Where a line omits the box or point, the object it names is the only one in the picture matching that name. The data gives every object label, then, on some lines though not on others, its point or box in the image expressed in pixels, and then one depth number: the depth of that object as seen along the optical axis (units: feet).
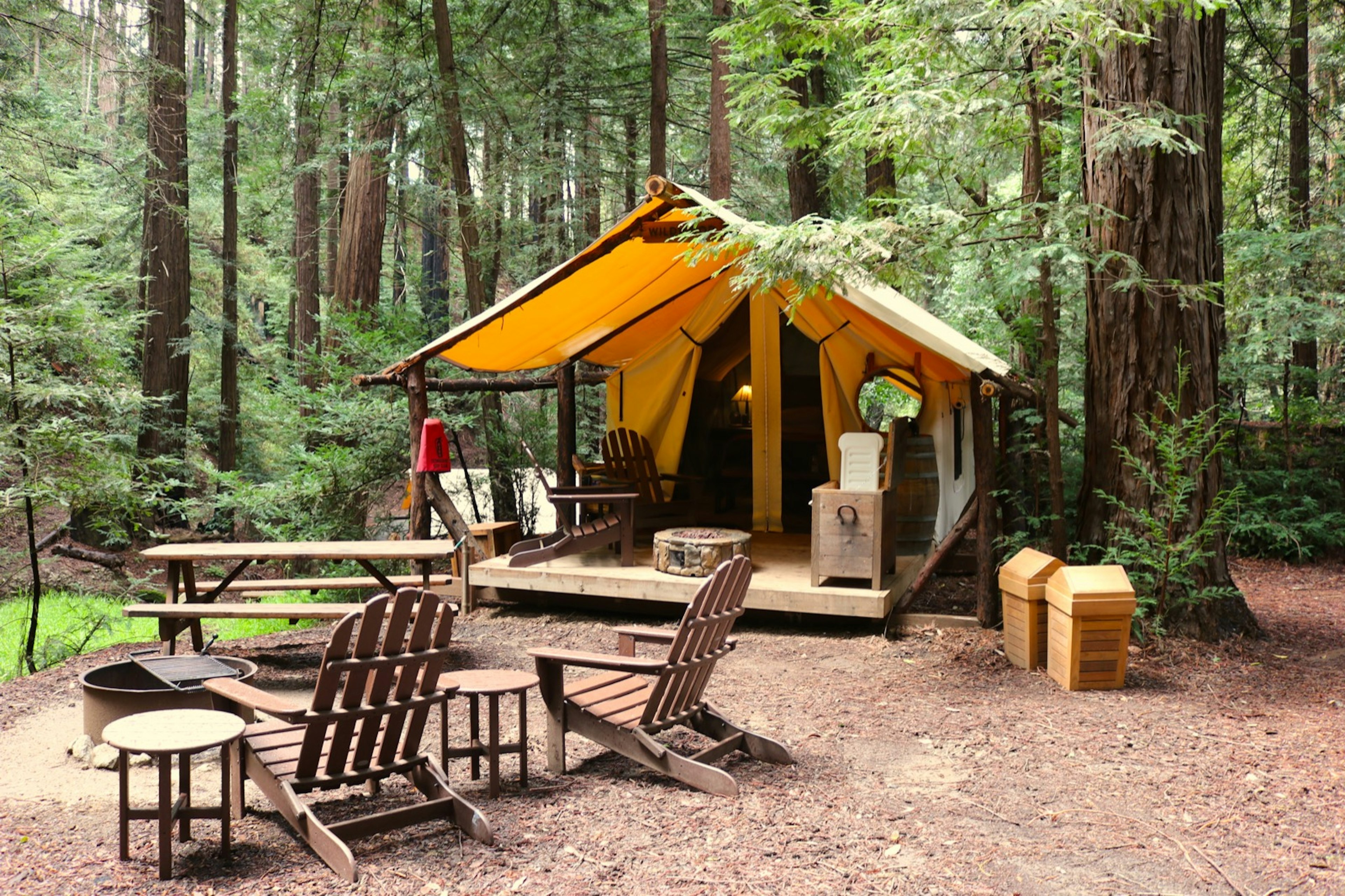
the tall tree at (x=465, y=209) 30.94
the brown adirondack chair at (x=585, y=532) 22.88
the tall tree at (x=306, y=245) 33.81
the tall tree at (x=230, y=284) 39.81
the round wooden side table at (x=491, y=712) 11.38
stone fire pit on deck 21.42
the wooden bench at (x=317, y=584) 18.79
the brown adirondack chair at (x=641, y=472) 26.58
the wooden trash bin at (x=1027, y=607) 16.96
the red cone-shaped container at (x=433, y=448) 23.41
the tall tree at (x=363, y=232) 36.42
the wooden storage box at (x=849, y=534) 19.99
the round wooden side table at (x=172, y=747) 9.22
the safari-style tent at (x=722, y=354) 21.88
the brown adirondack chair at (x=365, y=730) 9.78
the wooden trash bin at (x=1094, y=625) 15.56
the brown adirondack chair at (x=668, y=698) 11.71
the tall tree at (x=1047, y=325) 17.67
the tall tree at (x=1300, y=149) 31.37
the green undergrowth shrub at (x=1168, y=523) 17.53
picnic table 17.26
